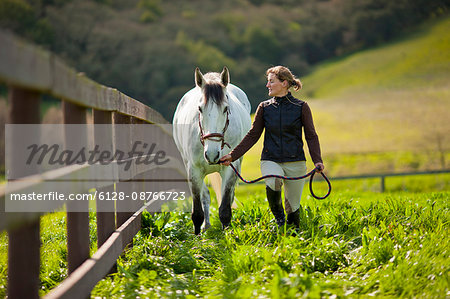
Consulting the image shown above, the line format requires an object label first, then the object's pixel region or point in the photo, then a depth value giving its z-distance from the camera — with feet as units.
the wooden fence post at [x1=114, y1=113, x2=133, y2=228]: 32.04
